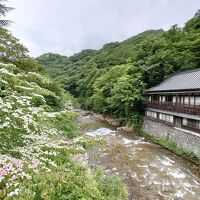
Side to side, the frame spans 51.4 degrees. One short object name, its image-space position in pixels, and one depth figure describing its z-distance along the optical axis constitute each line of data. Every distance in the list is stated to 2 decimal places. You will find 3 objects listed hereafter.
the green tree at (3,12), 12.33
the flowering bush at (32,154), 2.97
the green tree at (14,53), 9.35
